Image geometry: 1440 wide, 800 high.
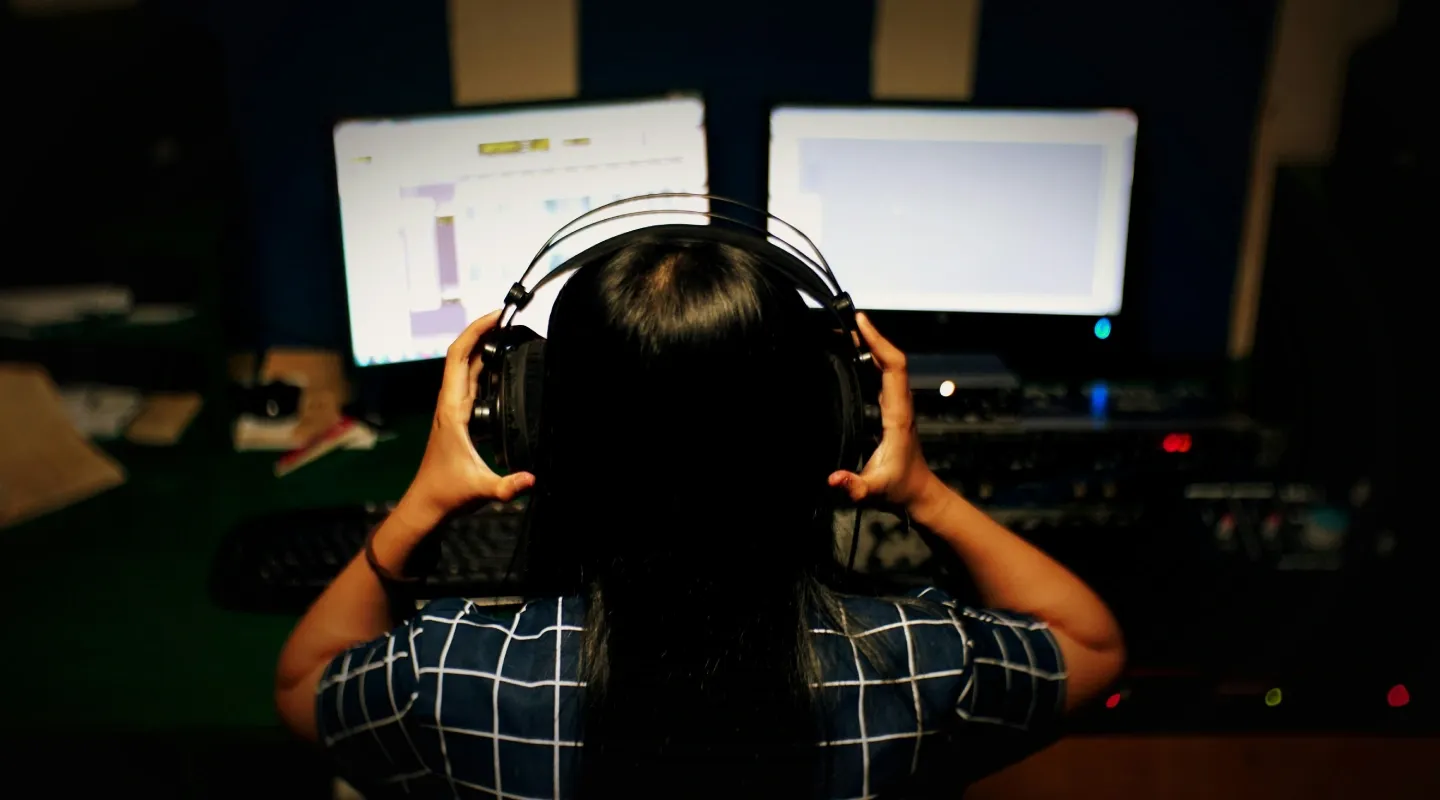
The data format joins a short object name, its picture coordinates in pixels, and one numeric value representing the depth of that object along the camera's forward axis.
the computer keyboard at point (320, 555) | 1.19
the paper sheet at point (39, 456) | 1.41
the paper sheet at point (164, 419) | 1.55
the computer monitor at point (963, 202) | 1.51
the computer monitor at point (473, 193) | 1.46
